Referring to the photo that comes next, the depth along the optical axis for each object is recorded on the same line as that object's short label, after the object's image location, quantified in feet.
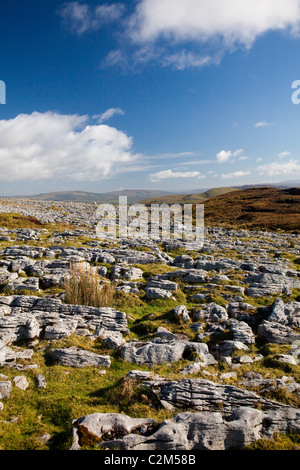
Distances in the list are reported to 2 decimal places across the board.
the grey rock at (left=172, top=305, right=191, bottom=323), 56.85
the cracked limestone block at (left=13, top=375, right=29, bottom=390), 32.81
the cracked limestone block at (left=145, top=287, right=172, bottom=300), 70.10
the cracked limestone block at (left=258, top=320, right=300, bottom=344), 49.57
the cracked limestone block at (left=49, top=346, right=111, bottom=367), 39.63
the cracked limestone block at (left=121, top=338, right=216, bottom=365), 41.22
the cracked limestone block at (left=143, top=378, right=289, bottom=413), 28.89
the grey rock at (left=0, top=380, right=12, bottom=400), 30.48
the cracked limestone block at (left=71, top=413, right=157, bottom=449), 24.82
